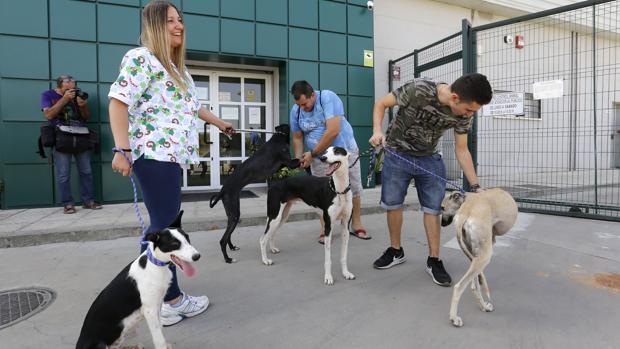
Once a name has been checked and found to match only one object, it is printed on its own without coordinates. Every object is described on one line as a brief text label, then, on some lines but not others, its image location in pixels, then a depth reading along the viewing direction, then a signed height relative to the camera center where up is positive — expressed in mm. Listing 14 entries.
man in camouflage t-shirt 2703 +139
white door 7141 +1036
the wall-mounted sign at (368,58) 7578 +2310
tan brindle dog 2117 -382
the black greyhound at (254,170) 3469 -43
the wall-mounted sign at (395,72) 8094 +2139
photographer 5027 +757
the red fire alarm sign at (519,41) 6664 +2419
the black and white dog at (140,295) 1689 -639
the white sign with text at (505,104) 5184 +919
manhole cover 2316 -976
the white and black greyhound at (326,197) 2932 -292
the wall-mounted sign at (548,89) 4816 +1064
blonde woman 1879 +303
